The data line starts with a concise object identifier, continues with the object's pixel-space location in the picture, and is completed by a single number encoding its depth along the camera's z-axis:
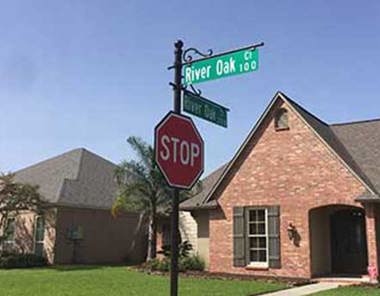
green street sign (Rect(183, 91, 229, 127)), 7.66
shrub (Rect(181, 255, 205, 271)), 23.20
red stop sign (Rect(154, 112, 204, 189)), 6.55
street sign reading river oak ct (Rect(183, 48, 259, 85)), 7.87
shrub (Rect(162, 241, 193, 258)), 24.22
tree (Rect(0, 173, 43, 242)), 28.28
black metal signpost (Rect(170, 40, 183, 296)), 6.86
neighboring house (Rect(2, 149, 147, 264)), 29.28
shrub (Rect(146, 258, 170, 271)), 22.77
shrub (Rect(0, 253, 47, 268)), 26.97
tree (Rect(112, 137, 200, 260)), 27.19
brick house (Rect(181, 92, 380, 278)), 19.73
